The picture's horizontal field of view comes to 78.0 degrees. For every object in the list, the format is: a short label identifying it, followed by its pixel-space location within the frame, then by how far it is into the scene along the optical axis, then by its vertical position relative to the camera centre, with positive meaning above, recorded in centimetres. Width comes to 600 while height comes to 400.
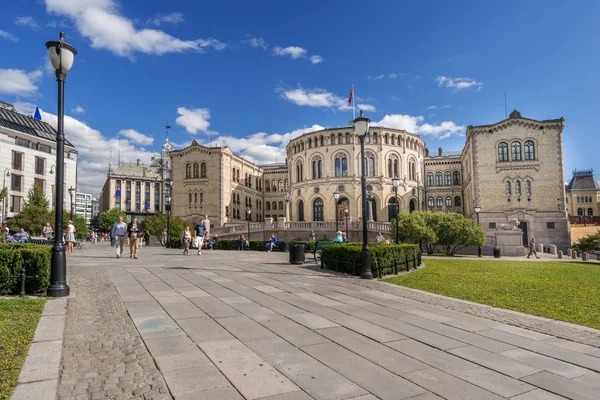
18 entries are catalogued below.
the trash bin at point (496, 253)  2864 -247
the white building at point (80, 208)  19612 +1040
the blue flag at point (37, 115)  5869 +1795
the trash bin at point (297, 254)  1653 -134
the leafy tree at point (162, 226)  3806 +1
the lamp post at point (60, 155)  811 +166
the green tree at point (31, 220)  3338 +75
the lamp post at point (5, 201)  4422 +340
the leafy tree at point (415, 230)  2734 -59
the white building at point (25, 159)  4666 +944
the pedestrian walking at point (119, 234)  1775 -34
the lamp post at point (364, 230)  1209 -23
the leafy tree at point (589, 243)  2603 -172
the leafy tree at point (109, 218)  8306 +202
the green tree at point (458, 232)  2825 -80
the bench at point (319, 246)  2318 -138
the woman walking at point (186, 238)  2130 -70
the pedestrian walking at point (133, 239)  1772 -60
